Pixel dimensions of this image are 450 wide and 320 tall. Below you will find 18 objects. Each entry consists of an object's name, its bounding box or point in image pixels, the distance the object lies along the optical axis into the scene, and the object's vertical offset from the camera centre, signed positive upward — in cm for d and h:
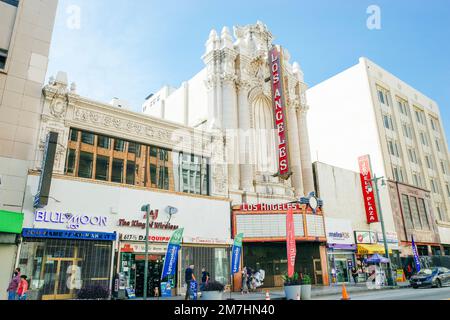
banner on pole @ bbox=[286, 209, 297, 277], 2063 +162
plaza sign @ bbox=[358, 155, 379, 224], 3728 +820
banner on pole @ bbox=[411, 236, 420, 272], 3520 +66
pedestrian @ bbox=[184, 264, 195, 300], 1807 -37
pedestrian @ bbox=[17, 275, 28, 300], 1539 -61
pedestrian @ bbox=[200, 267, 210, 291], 2047 -43
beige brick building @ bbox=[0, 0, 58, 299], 1806 +1045
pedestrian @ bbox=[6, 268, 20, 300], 1539 -56
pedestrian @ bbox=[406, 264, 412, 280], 3722 -77
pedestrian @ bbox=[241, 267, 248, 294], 2430 -93
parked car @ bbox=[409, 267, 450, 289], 2383 -93
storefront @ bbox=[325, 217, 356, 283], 3130 +158
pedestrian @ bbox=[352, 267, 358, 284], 3120 -71
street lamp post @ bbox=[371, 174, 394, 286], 2650 -89
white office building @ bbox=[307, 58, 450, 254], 4306 +1718
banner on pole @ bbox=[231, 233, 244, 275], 2172 +68
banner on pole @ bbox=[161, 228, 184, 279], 1639 +72
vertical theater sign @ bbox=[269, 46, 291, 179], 2930 +1387
